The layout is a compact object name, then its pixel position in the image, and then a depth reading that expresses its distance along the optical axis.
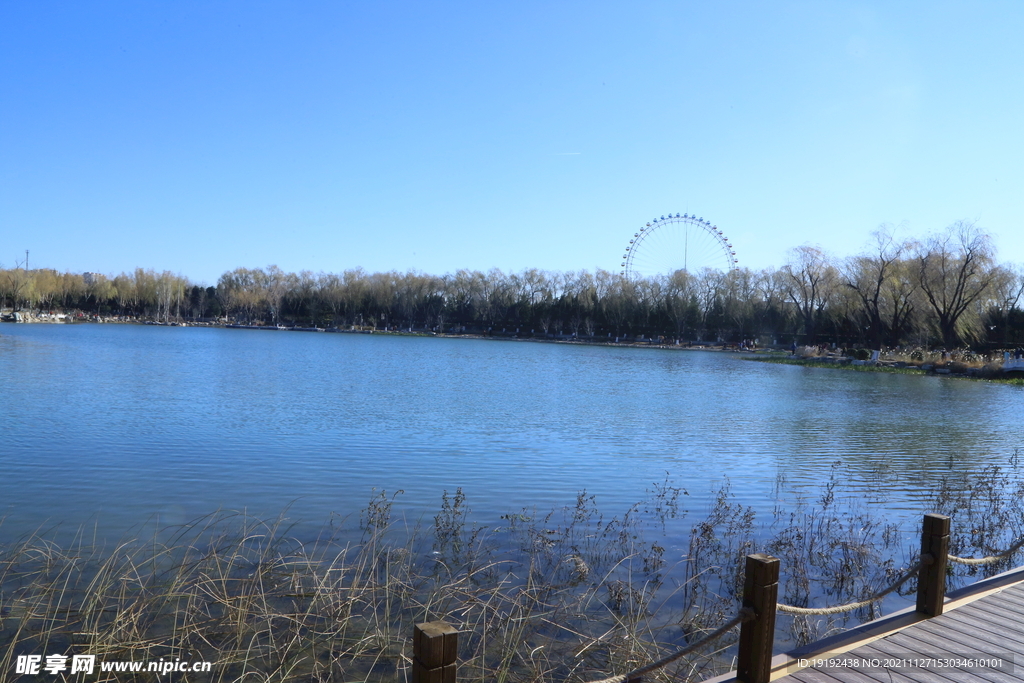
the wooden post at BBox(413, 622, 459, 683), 2.95
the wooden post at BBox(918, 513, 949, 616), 5.06
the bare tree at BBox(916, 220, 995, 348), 49.59
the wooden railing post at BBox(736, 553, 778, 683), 3.91
